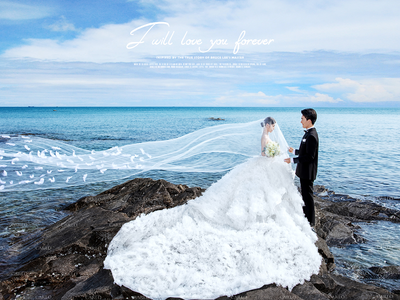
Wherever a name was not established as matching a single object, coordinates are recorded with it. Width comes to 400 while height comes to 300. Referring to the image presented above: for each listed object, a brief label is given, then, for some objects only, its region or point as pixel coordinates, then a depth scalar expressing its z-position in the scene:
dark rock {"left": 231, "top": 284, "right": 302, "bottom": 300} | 4.06
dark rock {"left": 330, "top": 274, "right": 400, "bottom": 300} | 4.44
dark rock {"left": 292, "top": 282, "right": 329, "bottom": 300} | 4.30
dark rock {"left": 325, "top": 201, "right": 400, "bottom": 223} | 9.49
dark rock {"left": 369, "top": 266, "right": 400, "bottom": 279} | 6.04
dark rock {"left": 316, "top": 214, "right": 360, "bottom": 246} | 7.61
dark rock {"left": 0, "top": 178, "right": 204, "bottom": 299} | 4.70
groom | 6.14
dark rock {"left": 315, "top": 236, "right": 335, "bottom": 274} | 6.12
